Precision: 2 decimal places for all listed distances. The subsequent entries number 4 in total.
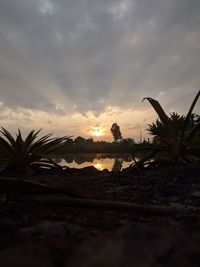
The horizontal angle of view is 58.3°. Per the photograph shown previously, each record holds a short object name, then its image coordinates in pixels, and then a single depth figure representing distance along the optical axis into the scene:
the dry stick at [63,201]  0.97
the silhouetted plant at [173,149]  2.22
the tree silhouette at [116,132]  32.49
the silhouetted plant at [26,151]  2.54
